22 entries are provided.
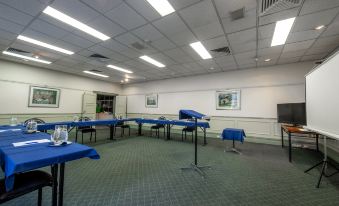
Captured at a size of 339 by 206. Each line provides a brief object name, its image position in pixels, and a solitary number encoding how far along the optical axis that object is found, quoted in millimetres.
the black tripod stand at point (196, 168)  2906
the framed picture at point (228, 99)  6486
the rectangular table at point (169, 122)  5078
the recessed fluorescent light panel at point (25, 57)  4988
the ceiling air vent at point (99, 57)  5055
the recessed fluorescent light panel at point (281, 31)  3047
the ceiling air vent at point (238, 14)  2683
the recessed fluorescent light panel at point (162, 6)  2531
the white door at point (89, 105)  8133
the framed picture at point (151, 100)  8961
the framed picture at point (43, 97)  6277
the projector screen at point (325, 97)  2053
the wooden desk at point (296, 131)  3447
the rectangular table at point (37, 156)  1065
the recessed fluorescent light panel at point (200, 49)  4121
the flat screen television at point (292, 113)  4512
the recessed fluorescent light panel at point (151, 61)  5181
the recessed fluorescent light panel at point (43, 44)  3902
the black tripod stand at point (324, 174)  2392
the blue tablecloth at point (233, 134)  4199
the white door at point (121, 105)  10005
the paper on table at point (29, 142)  1498
